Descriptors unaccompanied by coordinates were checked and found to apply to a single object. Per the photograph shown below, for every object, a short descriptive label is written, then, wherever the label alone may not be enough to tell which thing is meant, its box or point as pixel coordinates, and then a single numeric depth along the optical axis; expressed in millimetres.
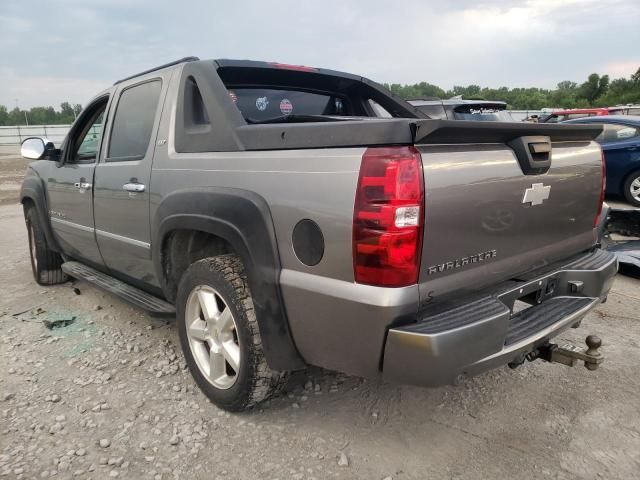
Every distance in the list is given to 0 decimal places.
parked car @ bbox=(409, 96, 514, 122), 7488
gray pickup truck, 1828
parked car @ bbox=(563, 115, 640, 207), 8531
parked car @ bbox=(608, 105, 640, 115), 15159
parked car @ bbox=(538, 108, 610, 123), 13727
